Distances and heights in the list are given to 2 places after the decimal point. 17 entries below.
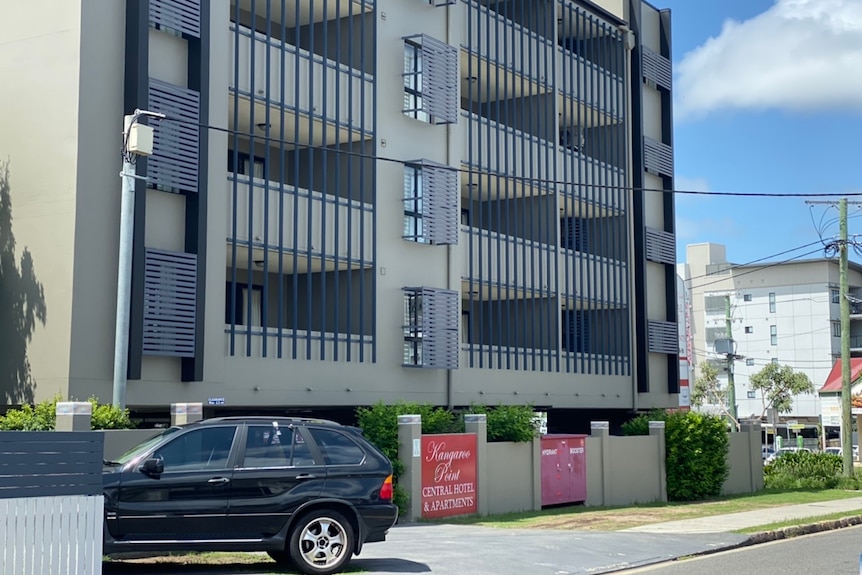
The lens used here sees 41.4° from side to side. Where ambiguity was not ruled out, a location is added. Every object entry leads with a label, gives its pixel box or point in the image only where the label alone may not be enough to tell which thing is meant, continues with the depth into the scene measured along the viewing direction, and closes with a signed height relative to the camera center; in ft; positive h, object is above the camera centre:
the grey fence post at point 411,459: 69.56 -3.33
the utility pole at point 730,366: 181.88 +6.41
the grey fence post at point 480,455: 76.23 -3.36
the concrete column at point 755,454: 110.22 -4.80
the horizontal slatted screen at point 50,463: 32.99 -1.72
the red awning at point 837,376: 167.98 +4.38
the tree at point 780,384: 314.00 +5.69
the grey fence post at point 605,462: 90.38 -4.52
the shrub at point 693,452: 97.96 -4.12
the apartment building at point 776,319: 341.21 +26.58
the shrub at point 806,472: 112.68 -6.74
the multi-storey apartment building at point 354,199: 67.82 +15.45
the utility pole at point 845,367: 113.39 +3.81
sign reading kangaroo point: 71.56 -4.48
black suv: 40.91 -3.24
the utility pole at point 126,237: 54.75 +8.07
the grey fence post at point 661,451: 97.09 -3.95
